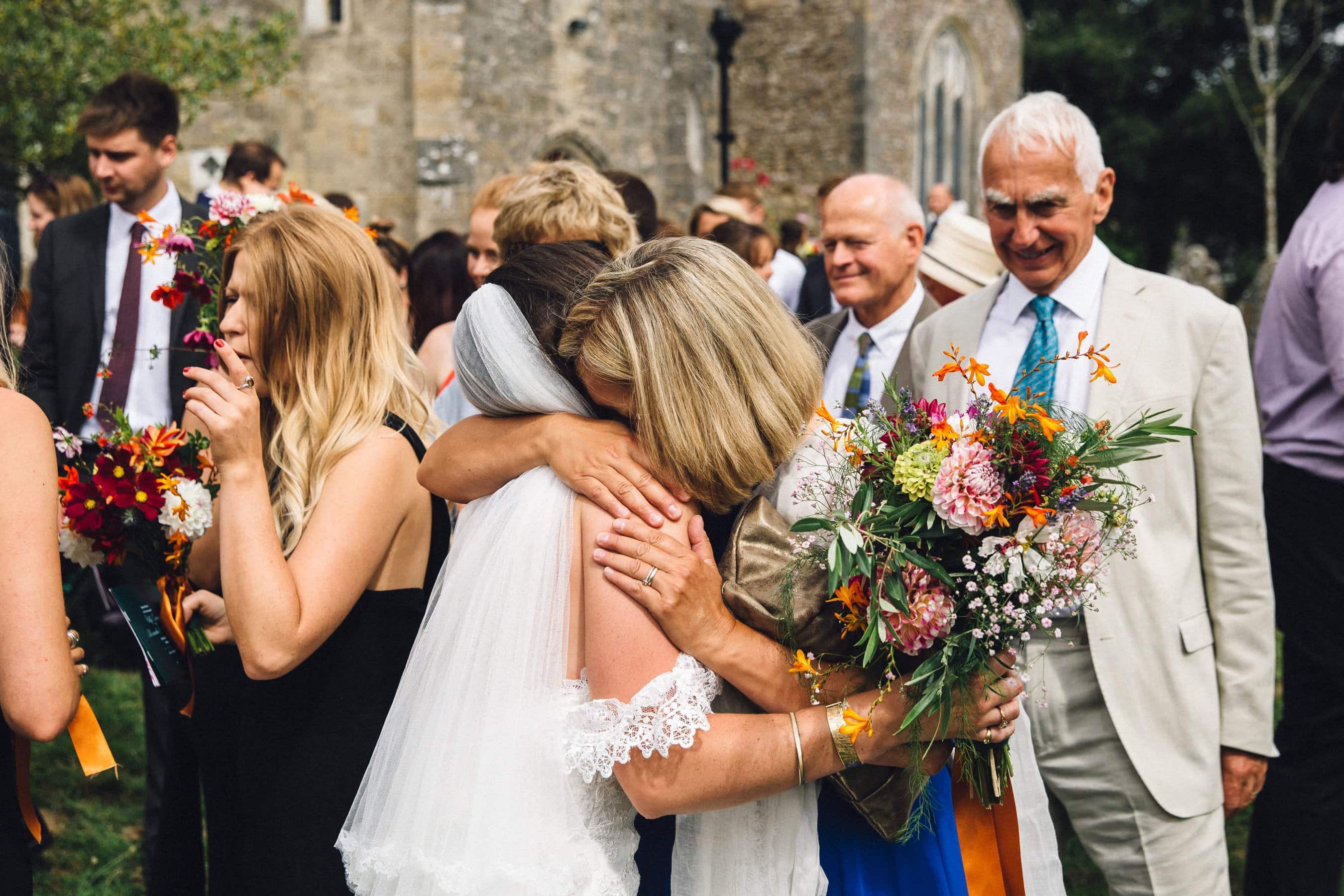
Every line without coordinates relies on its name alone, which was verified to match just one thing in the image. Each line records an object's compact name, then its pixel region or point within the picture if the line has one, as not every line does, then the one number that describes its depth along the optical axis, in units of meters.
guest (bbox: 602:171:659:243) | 4.41
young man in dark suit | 4.66
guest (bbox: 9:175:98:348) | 6.77
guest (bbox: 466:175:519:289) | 4.55
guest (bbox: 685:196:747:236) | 7.36
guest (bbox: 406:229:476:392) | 5.14
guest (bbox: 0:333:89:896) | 1.90
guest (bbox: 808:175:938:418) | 4.36
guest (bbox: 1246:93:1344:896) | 3.49
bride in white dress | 1.94
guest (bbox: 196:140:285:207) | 6.32
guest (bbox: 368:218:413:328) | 5.76
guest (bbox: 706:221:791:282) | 6.40
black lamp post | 13.72
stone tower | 14.59
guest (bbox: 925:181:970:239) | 11.13
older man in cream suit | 2.83
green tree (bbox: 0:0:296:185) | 8.84
